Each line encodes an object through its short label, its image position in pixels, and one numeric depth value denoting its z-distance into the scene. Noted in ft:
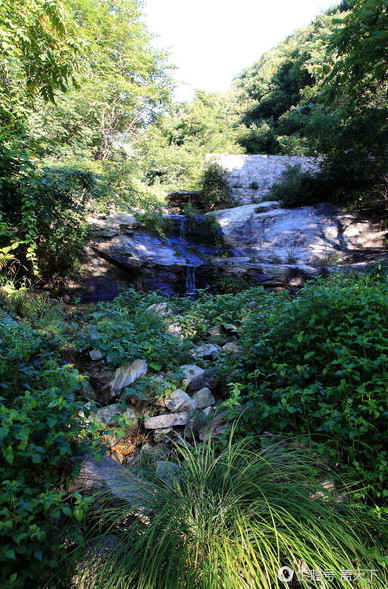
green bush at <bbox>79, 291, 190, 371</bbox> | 10.43
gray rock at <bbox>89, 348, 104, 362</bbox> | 11.66
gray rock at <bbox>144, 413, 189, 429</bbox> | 8.95
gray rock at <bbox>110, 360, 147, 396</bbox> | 10.07
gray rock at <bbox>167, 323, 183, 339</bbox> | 13.94
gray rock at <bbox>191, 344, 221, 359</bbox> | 12.07
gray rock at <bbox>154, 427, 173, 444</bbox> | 8.68
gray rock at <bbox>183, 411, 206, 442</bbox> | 8.82
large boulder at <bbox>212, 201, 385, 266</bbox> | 32.37
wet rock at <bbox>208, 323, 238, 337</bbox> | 14.07
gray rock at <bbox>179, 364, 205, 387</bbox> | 10.25
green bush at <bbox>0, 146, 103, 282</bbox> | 14.60
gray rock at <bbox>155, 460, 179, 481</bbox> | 5.87
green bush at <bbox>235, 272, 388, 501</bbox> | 5.98
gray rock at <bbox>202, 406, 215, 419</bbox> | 9.01
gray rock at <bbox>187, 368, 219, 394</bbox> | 10.39
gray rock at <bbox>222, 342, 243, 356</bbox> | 10.73
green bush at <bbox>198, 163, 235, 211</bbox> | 46.78
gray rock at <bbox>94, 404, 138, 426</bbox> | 8.83
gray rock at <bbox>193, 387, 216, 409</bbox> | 9.67
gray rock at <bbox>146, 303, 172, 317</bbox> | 16.46
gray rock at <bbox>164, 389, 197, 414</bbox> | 9.44
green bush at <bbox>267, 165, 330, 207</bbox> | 37.14
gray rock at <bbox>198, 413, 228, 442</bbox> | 8.34
